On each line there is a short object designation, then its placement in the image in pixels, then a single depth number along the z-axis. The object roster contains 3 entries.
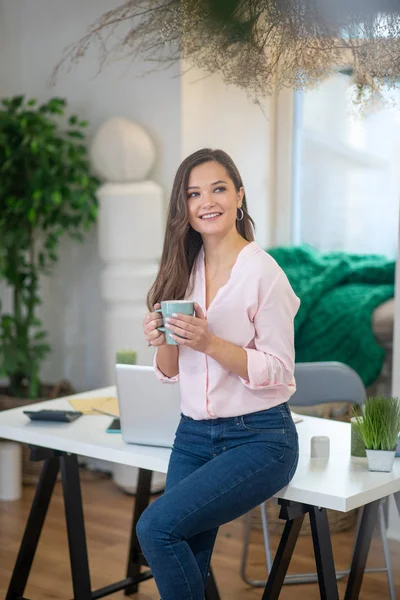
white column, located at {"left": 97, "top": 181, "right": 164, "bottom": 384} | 4.32
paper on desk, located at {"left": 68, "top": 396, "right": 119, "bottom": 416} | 2.99
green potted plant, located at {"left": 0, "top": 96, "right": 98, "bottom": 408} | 4.34
